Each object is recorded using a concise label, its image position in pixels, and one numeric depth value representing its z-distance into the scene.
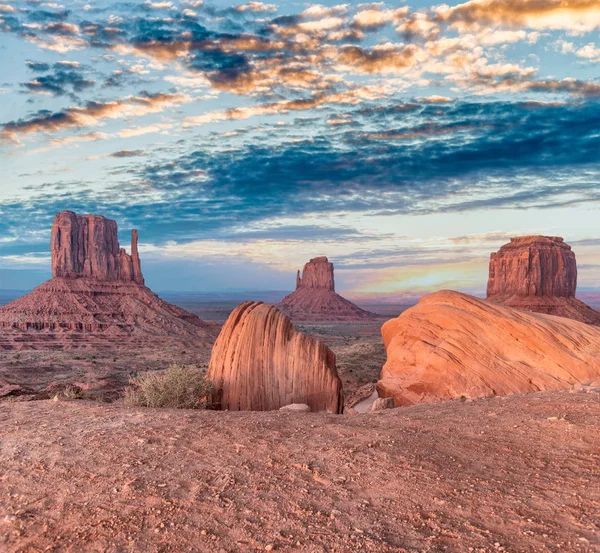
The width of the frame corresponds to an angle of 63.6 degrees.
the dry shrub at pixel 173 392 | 13.32
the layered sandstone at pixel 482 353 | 14.91
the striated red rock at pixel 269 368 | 15.08
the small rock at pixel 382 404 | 15.12
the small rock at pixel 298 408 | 12.92
